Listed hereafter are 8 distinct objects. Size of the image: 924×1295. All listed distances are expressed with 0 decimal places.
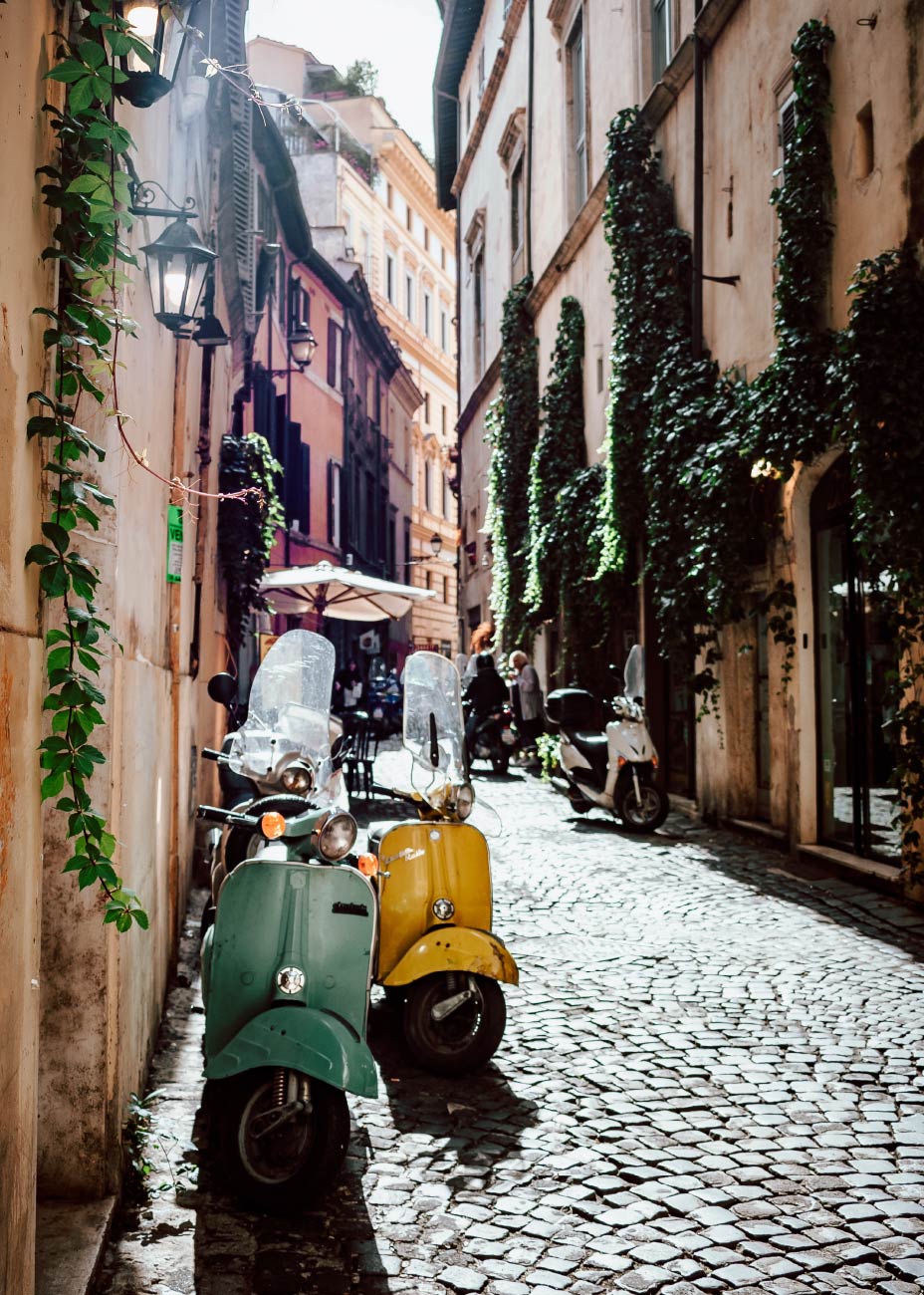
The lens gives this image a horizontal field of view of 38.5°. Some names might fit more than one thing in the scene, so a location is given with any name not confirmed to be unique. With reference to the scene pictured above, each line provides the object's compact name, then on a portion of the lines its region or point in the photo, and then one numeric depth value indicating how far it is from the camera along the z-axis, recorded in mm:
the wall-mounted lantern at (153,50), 3531
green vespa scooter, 3686
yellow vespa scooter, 4949
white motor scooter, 11570
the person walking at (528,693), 17453
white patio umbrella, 14508
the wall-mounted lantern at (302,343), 20312
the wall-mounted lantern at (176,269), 5078
